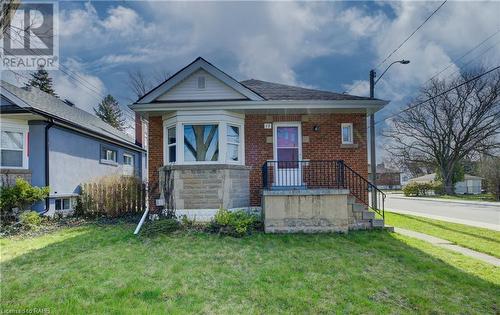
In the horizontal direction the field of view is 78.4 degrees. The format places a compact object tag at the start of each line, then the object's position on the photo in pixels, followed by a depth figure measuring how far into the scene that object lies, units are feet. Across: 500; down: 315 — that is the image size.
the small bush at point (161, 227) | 26.25
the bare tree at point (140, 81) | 85.66
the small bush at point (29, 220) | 30.50
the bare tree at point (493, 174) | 87.38
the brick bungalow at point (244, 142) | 30.14
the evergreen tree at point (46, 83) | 117.43
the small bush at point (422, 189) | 121.49
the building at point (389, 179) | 222.69
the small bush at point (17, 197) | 31.86
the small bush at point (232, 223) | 25.73
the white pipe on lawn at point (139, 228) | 26.22
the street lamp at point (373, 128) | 46.62
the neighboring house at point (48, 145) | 35.04
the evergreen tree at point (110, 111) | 146.51
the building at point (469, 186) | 140.46
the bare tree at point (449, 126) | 108.37
